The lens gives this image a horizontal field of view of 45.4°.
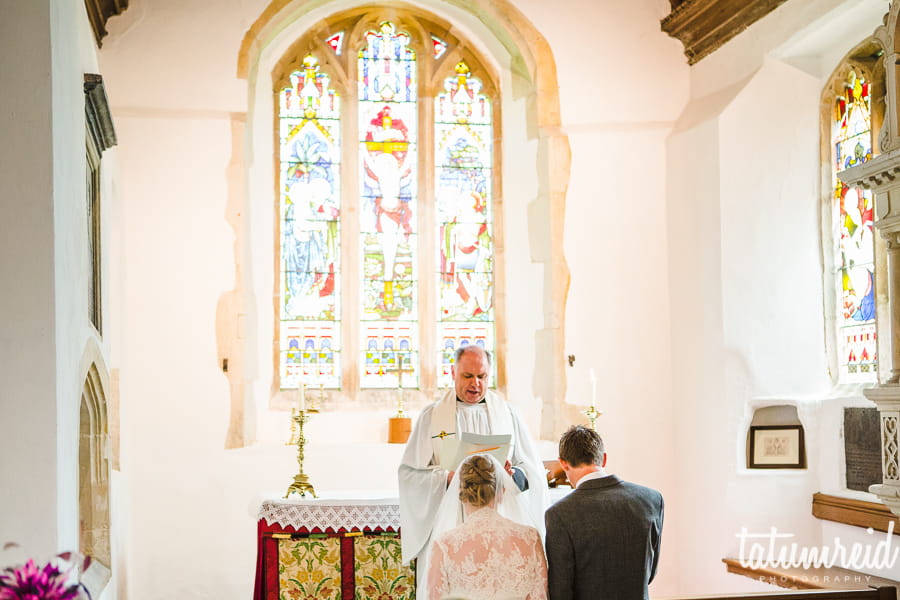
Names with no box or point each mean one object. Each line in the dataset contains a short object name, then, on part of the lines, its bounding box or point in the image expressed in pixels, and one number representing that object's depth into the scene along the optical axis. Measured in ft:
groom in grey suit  13.05
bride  12.95
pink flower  8.26
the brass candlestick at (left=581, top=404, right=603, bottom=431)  24.81
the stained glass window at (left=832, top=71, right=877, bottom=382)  25.34
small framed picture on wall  26.05
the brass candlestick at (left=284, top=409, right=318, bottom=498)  22.52
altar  21.13
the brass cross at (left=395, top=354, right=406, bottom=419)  28.71
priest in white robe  19.48
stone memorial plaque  23.75
